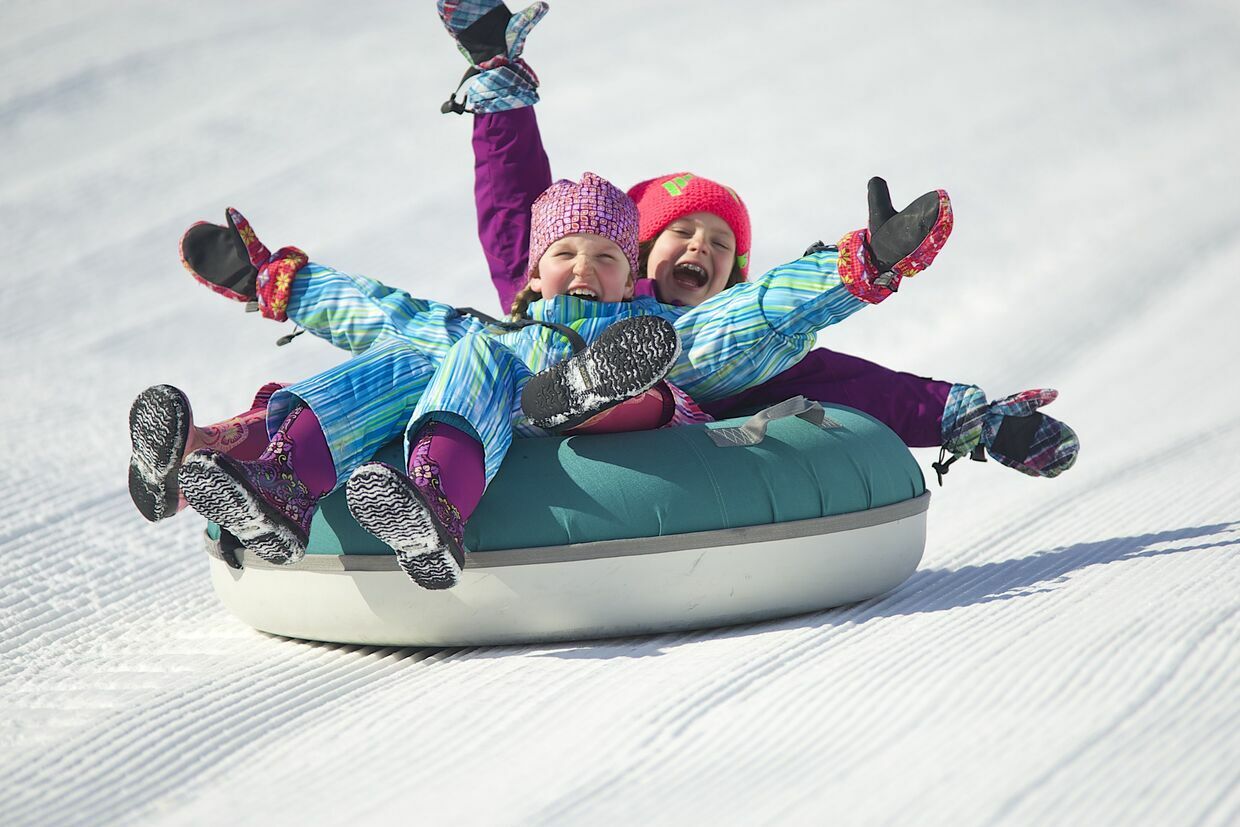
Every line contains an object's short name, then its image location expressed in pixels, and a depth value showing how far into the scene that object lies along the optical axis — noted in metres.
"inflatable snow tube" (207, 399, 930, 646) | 13.95
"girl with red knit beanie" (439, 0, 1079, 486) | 14.49
